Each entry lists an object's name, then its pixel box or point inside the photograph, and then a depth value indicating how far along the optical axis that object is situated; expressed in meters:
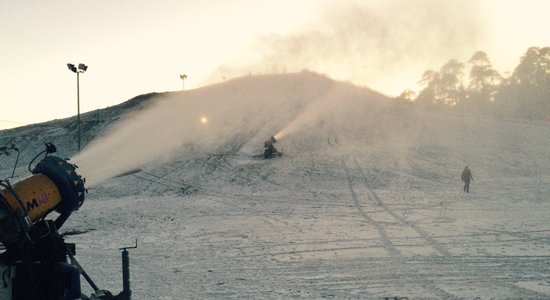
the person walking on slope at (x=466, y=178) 26.08
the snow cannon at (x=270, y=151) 37.47
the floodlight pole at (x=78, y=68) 39.56
